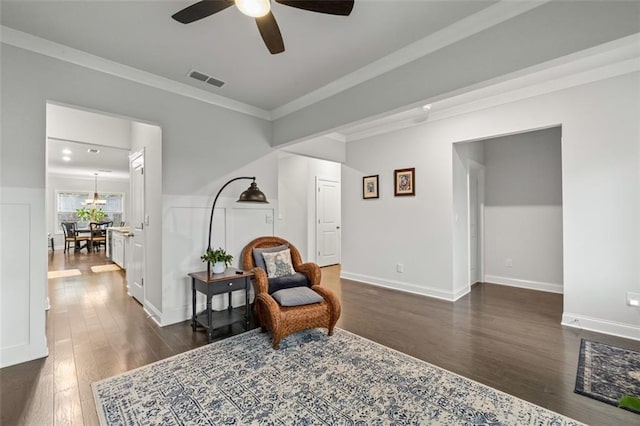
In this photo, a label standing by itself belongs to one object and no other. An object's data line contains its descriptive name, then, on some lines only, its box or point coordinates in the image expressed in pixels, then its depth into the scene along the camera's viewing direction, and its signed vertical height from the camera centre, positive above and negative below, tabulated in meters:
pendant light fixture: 9.64 +0.46
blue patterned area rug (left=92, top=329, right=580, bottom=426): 1.76 -1.22
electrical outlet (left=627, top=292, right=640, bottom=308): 2.82 -0.84
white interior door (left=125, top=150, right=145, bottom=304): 3.83 -0.22
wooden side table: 2.85 -0.77
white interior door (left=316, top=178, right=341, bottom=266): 6.59 -0.20
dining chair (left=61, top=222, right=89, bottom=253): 9.07 -0.67
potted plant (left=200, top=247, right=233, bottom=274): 3.12 -0.49
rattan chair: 2.59 -0.92
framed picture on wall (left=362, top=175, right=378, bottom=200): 4.95 +0.45
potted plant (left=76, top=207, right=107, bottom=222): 10.38 -0.01
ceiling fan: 1.61 +1.18
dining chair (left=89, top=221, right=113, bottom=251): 9.11 -0.62
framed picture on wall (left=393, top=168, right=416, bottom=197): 4.47 +0.48
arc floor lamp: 3.21 +0.18
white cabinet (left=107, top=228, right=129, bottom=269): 5.89 -0.72
